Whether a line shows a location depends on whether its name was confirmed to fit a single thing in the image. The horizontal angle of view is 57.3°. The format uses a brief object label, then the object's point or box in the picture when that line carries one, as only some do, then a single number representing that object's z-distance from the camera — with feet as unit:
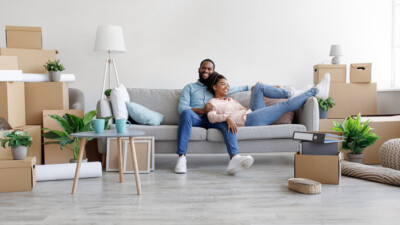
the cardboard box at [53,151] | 11.01
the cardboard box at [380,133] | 11.60
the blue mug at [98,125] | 7.87
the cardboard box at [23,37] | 11.87
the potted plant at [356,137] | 10.36
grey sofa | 11.03
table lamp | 14.70
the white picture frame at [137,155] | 10.56
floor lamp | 13.58
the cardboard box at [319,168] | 8.64
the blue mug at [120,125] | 7.88
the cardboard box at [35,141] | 10.59
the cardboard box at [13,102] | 10.17
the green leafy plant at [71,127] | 10.14
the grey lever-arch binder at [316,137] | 8.72
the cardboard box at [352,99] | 13.98
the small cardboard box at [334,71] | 14.20
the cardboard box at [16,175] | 8.21
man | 9.81
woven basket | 7.72
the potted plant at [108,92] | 12.57
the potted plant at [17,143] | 8.34
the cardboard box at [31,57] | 11.75
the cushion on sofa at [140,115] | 11.64
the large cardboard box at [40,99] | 11.51
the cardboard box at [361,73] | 14.06
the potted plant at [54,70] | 11.68
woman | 11.28
